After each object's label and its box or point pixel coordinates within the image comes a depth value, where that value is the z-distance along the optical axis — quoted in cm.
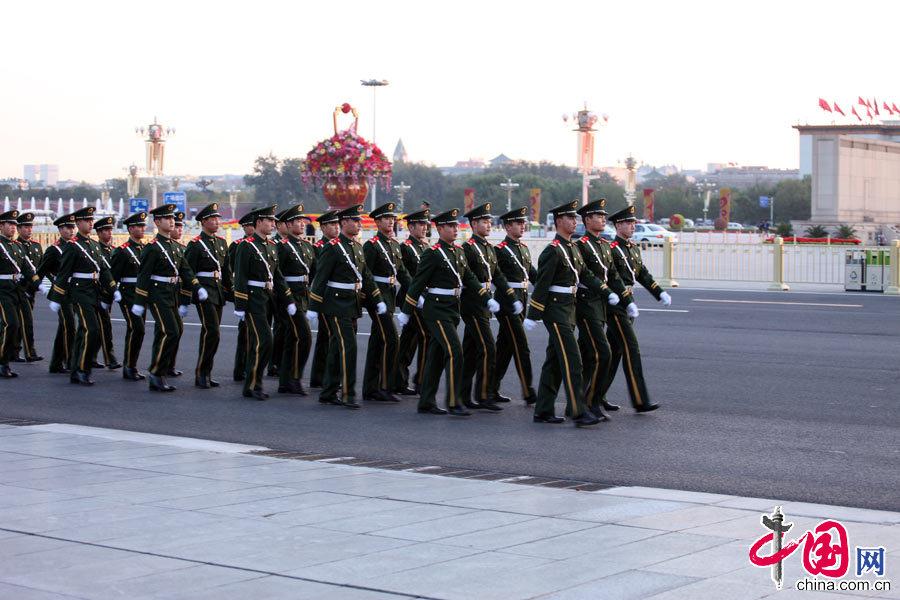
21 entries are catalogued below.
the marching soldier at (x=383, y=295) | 1158
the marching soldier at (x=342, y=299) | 1111
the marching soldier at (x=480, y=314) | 1080
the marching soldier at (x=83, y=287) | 1264
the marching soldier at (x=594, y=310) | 1013
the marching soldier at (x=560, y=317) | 985
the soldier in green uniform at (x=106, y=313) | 1352
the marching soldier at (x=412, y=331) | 1172
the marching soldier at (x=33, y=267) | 1428
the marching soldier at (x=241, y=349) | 1295
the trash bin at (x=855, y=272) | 2748
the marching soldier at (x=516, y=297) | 1105
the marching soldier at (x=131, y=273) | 1306
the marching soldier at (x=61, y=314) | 1334
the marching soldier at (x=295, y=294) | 1195
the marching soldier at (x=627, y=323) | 1034
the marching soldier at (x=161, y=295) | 1209
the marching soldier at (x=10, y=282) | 1327
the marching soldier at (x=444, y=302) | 1058
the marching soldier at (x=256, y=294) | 1168
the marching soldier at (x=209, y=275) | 1244
